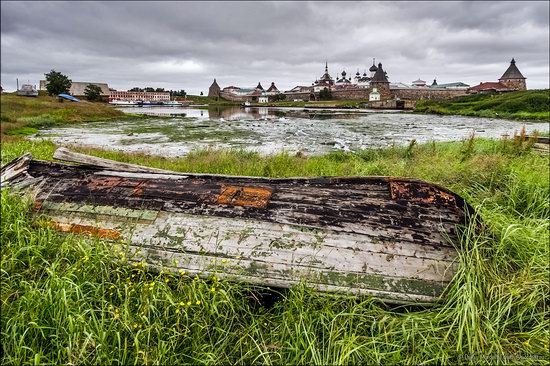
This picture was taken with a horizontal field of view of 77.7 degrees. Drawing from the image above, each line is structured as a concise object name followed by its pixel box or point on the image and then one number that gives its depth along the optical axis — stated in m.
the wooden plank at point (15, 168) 4.02
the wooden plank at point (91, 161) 4.10
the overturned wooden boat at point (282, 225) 2.72
